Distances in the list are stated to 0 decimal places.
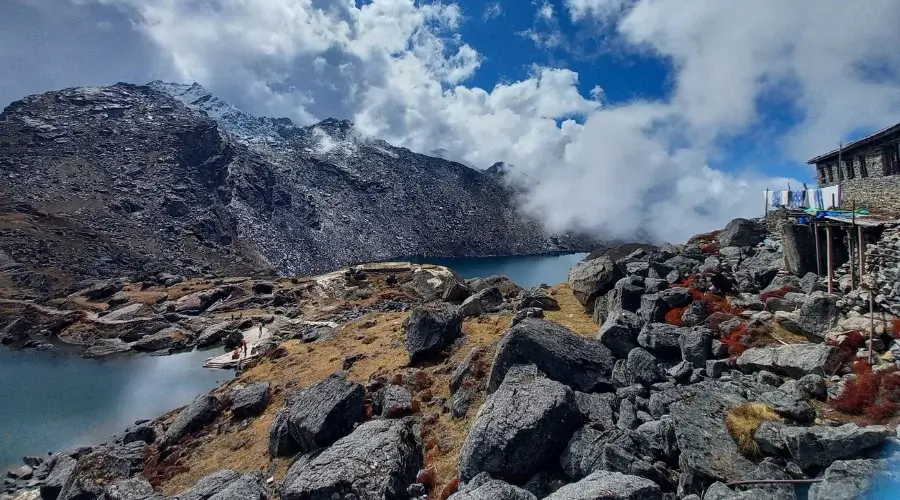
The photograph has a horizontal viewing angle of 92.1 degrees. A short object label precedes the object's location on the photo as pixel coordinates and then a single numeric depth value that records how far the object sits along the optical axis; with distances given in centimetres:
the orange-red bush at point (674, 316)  1758
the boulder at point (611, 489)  859
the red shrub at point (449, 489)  1207
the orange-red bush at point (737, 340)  1423
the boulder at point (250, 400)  2220
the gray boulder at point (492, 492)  966
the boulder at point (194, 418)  2211
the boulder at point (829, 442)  805
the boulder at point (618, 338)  1661
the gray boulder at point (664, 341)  1546
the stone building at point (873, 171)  2022
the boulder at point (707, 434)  914
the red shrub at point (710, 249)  2757
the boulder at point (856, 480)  717
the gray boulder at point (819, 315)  1466
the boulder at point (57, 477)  2041
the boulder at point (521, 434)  1138
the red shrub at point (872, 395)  995
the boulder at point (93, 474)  1784
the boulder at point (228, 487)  1377
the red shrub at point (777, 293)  1795
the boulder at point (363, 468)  1223
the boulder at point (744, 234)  2764
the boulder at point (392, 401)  1694
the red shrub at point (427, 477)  1299
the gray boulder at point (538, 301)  2625
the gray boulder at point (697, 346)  1425
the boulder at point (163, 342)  5019
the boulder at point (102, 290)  6981
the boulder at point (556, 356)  1520
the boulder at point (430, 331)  2220
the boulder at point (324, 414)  1592
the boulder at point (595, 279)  2511
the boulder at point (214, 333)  5000
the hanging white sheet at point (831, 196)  2409
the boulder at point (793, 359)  1207
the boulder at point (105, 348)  4941
